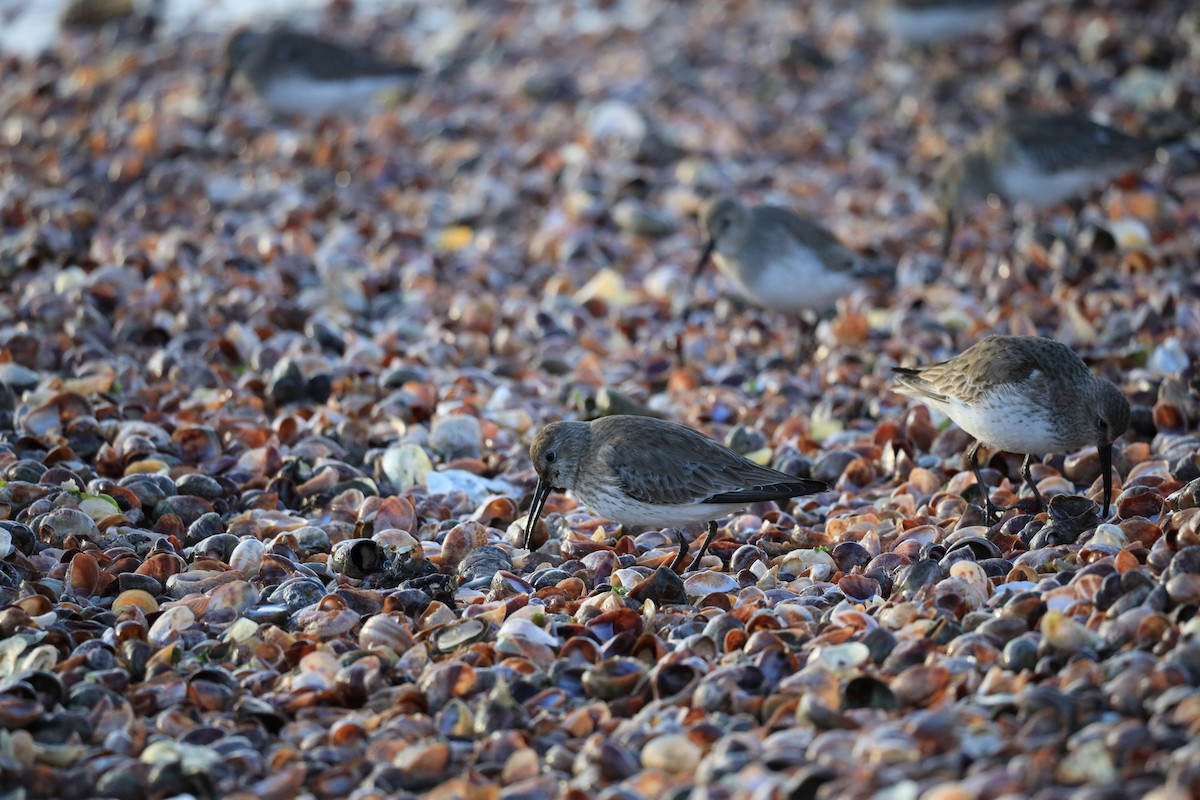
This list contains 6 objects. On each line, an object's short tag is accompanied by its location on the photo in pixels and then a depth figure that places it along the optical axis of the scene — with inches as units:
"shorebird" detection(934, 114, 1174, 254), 753.6
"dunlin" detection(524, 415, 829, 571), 442.3
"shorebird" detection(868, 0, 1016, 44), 1005.8
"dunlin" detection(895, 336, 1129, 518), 450.0
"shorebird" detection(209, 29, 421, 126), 925.8
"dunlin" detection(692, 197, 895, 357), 658.8
